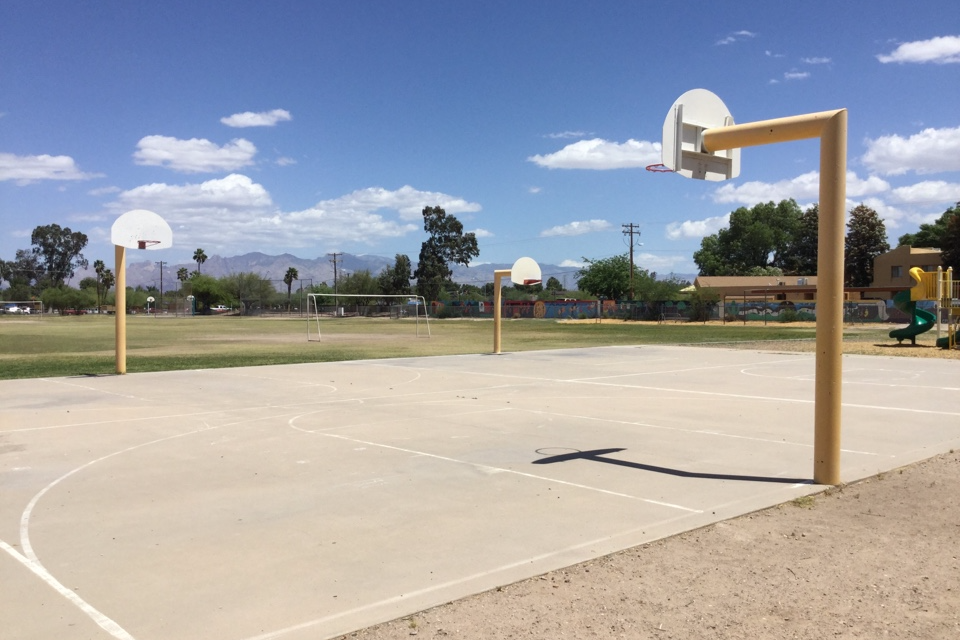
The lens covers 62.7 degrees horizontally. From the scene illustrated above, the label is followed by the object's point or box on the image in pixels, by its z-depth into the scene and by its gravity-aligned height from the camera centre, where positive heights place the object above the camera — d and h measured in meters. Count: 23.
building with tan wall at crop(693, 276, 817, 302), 82.88 +2.66
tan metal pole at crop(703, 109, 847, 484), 7.64 +0.13
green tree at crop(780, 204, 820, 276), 118.31 +9.50
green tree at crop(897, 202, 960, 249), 97.75 +9.56
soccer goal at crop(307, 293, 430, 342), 91.97 -0.72
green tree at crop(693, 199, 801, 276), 132.38 +11.87
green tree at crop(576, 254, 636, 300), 95.44 +3.45
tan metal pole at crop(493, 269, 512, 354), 26.11 +0.09
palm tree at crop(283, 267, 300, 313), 137.14 +5.17
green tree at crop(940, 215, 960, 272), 66.50 +5.41
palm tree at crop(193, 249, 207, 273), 161.50 +9.54
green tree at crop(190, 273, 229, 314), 123.44 +1.49
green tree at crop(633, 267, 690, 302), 79.12 +1.94
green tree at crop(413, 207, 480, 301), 129.75 +10.16
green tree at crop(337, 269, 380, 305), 117.50 +2.96
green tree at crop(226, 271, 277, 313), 116.31 +2.30
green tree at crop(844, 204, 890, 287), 94.44 +7.55
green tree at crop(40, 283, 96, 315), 133.25 +0.36
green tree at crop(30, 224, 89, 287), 197.75 +15.48
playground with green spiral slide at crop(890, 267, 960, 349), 28.59 +0.30
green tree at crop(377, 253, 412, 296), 118.81 +3.81
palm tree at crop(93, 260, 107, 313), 169.62 +7.45
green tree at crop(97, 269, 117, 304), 161.10 +4.49
